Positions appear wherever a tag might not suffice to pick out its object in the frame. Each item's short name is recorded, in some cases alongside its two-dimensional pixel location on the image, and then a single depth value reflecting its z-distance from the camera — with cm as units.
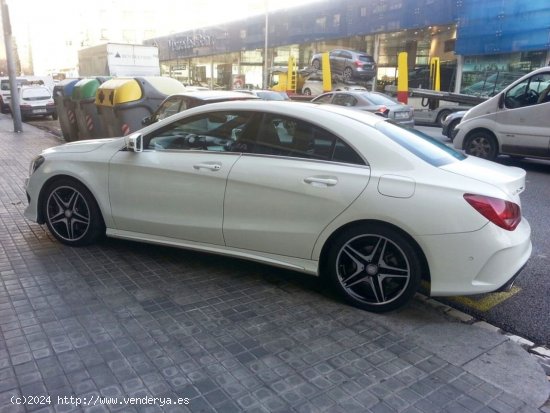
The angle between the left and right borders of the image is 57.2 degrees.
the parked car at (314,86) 2797
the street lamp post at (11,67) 1528
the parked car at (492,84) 2145
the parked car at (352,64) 2672
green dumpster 1127
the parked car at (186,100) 788
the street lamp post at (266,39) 3400
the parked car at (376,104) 1411
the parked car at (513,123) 914
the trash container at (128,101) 993
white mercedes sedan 346
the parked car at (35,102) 2023
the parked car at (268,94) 1389
